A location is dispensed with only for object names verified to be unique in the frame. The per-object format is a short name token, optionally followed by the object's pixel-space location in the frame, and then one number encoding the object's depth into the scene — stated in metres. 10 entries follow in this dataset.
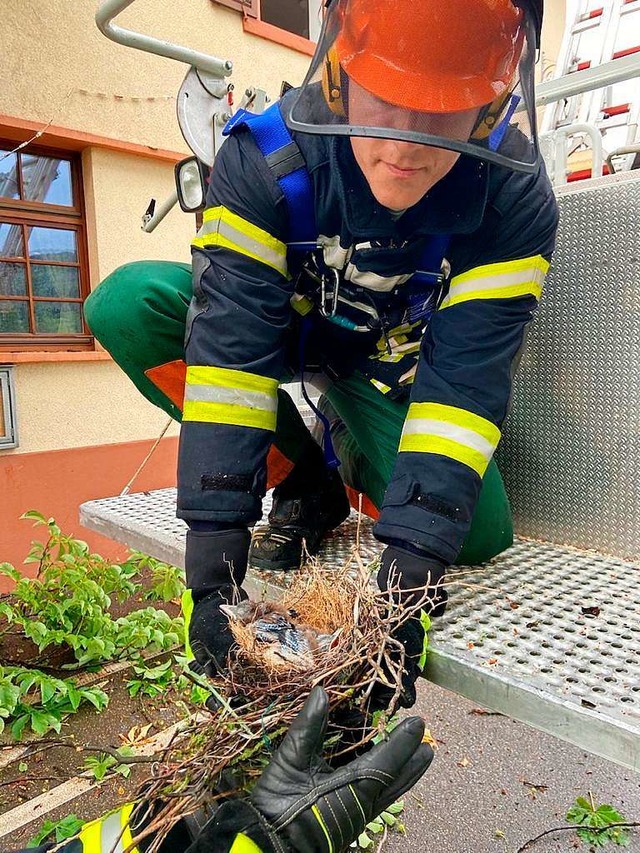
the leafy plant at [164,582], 3.47
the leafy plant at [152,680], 2.79
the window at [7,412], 3.88
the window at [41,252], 4.14
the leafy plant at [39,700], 2.39
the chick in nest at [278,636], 1.21
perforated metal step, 1.23
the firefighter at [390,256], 1.21
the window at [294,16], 5.65
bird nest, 1.11
